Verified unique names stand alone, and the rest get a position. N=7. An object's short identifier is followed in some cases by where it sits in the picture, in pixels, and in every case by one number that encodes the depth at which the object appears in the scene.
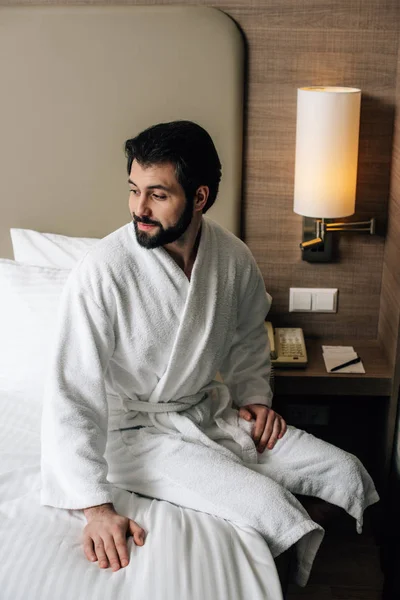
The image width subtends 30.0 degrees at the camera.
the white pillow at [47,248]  2.38
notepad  2.33
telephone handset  2.34
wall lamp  2.15
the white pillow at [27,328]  2.13
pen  2.32
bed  2.15
